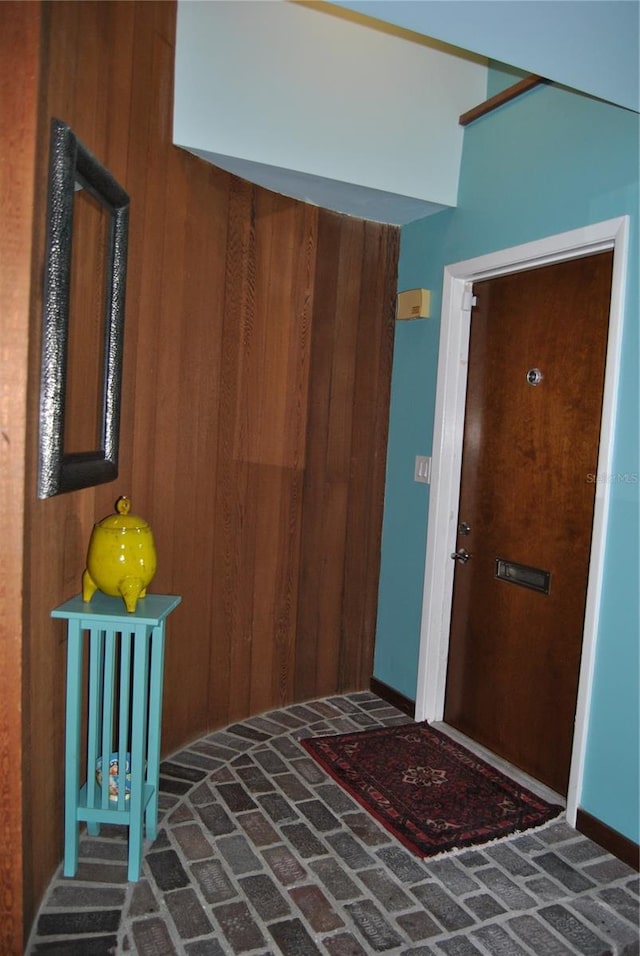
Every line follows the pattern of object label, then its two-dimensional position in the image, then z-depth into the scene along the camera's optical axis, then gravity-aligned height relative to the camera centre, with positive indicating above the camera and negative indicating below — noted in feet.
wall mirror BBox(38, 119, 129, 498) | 5.75 +0.86
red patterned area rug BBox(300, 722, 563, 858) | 7.82 -4.34
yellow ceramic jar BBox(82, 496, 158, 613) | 6.70 -1.38
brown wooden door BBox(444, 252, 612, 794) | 8.38 -0.89
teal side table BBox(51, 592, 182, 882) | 6.57 -2.86
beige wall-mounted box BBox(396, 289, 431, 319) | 10.59 +1.96
